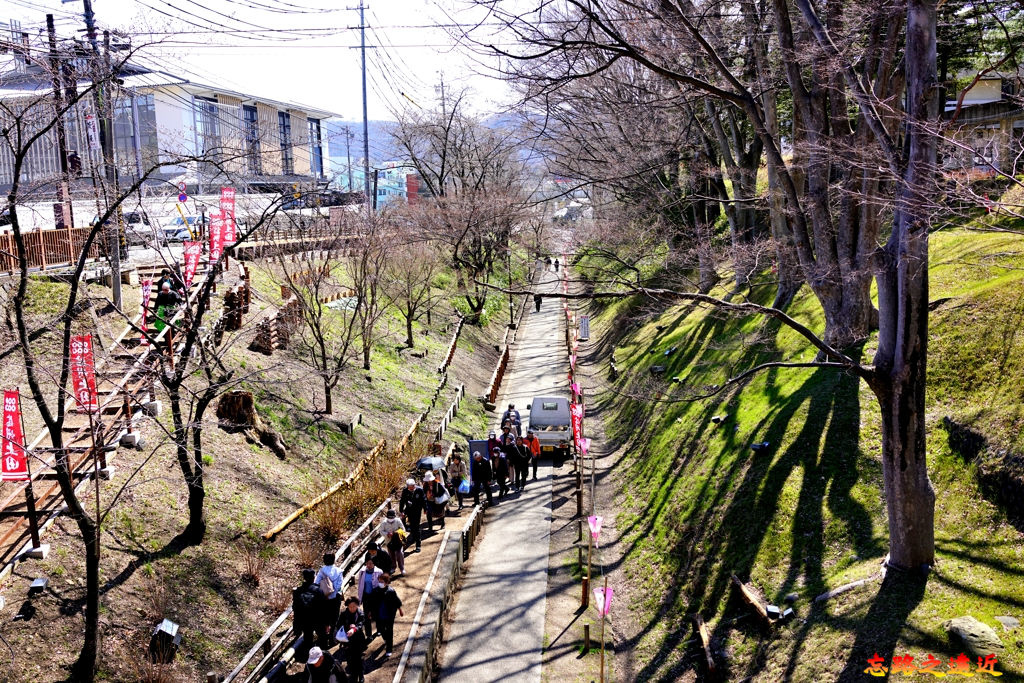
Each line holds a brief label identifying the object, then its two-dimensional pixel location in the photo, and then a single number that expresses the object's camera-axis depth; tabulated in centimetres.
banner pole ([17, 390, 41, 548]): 1115
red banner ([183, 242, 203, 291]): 1647
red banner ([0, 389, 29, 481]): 1068
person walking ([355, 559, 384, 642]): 1180
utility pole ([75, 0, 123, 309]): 1148
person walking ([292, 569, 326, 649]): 1103
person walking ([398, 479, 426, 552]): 1579
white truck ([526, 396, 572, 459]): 2438
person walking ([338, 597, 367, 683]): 1064
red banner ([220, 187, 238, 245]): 1746
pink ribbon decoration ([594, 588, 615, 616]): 1154
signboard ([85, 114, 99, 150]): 1487
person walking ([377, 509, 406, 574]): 1420
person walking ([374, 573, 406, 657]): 1157
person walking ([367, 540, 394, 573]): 1311
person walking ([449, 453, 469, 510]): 1962
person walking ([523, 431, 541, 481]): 2169
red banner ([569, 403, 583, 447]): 1980
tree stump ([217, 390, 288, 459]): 1791
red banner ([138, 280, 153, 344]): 1619
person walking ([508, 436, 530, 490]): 2062
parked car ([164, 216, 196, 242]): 3170
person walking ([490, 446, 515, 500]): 1983
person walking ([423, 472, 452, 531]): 1691
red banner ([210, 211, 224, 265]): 1735
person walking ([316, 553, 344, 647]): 1123
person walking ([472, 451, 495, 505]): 1922
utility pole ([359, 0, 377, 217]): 3329
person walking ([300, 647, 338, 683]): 972
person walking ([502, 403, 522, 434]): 2358
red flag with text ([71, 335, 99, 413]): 1090
